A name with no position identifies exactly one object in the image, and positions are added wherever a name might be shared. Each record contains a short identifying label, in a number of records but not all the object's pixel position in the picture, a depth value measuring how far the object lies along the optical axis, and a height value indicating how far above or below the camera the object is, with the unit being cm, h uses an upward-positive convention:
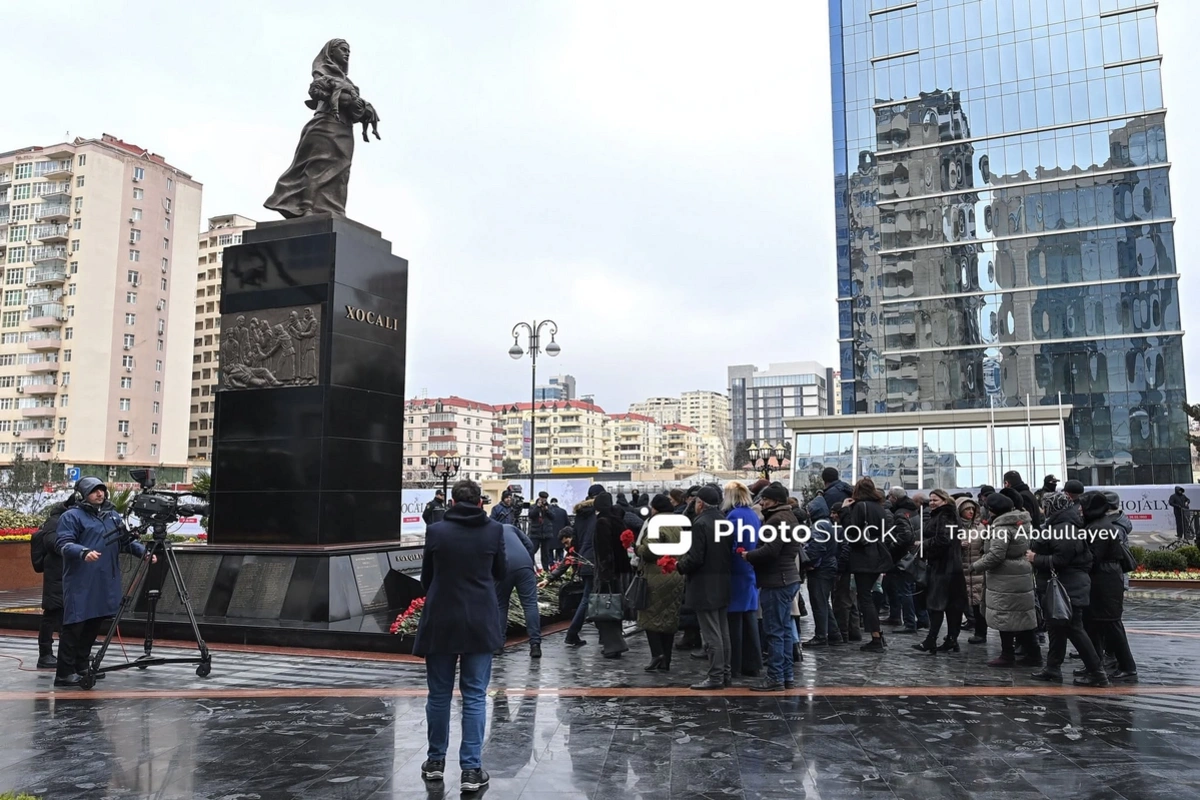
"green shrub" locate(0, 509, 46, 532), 1986 -80
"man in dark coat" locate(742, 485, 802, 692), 825 -96
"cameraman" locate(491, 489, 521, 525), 1600 -48
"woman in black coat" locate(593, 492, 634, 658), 1048 -75
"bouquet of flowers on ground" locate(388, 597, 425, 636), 998 -159
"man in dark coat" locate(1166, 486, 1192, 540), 2492 -67
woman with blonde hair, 841 -106
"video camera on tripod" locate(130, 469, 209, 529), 843 -21
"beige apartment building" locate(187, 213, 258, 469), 10038 +1674
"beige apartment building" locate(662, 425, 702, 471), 18888 +871
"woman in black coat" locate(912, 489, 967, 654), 1005 -103
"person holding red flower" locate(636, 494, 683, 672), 897 -119
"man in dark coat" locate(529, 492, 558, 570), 1989 -107
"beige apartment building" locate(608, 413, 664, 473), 17538 +883
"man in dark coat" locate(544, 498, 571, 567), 1936 -82
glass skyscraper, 5431 +1757
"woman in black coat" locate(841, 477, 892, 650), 1009 -69
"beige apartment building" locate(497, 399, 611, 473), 16338 +996
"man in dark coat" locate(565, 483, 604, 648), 1072 -82
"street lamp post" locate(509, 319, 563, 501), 3338 +566
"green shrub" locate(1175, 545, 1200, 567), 1808 -147
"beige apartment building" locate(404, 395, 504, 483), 14025 +845
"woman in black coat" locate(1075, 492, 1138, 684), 823 -80
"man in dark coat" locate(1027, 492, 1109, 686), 821 -83
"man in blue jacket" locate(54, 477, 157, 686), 809 -83
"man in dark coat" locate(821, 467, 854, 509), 1116 -6
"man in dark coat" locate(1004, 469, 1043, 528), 1030 -9
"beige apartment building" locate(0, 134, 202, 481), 7412 +1596
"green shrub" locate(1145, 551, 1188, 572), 1788 -160
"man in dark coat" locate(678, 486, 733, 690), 812 -96
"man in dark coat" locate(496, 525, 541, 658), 900 -109
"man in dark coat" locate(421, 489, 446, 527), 1872 -48
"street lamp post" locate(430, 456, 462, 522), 2993 +62
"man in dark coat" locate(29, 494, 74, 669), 900 -89
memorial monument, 1138 +95
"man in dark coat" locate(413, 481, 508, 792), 539 -87
